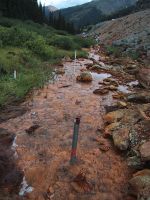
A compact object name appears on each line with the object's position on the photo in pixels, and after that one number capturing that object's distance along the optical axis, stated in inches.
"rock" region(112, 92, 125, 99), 306.5
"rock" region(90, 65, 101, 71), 469.9
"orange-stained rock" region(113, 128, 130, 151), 193.0
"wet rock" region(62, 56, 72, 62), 538.6
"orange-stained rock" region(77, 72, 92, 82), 378.8
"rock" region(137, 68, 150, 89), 364.9
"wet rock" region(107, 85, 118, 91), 340.5
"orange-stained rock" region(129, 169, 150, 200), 140.7
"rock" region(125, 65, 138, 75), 453.2
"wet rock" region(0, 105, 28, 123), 238.7
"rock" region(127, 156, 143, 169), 172.6
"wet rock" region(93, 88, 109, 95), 321.1
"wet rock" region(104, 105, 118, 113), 266.4
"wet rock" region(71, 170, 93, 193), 153.4
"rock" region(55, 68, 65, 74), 413.1
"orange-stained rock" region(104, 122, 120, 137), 213.1
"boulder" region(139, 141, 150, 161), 167.1
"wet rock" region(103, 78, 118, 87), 367.8
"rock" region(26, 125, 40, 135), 213.1
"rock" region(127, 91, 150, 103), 285.4
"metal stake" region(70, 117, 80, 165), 163.4
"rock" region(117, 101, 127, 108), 272.6
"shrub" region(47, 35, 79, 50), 670.0
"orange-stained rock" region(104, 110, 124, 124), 235.5
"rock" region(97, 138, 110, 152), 195.5
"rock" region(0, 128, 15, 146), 198.2
